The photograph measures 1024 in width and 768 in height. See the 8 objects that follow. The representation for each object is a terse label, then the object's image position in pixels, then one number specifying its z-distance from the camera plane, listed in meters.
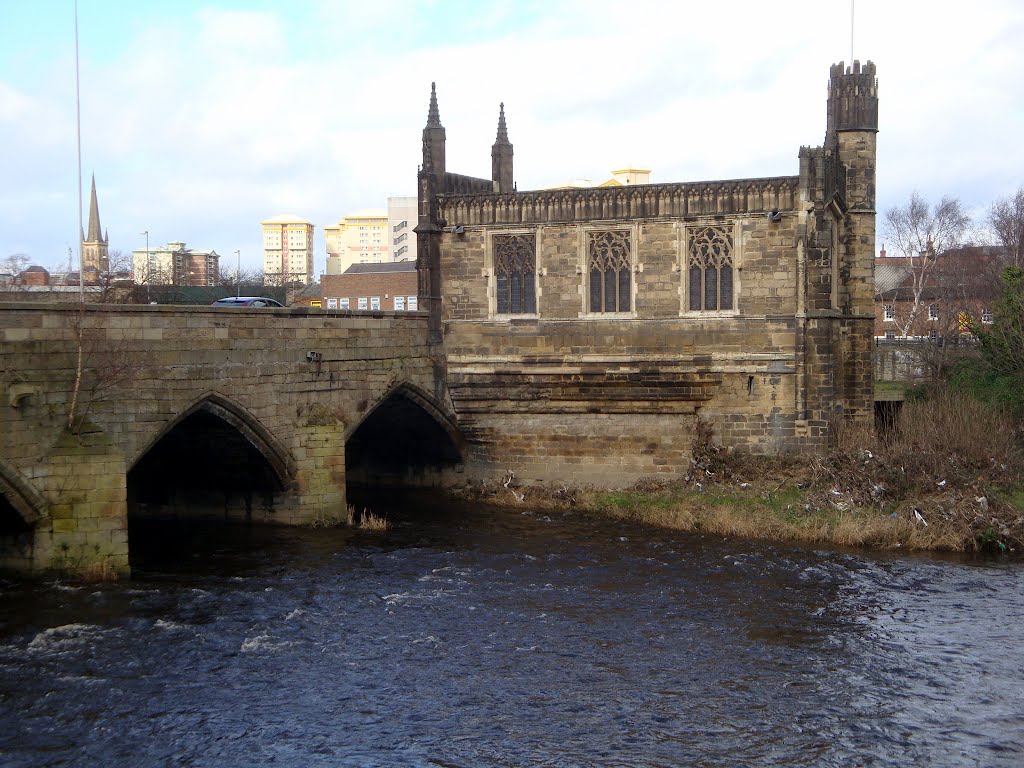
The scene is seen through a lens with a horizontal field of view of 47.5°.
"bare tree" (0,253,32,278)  77.02
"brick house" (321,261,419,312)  76.56
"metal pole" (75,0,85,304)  30.22
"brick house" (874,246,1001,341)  52.00
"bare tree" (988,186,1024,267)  55.25
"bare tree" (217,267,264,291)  87.56
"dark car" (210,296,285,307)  39.62
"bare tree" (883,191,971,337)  61.59
